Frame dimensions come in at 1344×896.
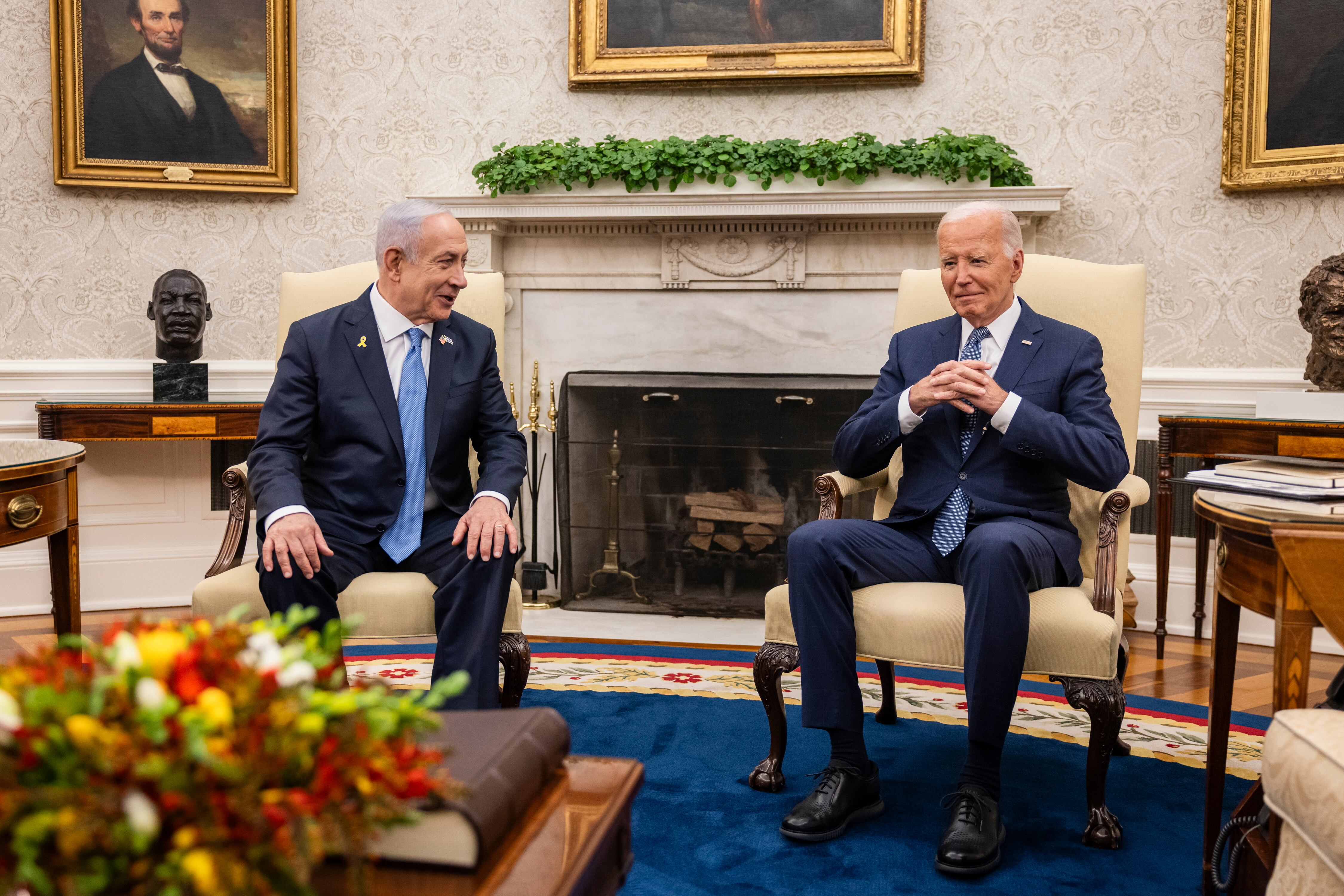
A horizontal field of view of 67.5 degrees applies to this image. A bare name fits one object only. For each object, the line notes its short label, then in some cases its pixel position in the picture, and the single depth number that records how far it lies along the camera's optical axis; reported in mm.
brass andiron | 4270
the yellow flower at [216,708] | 711
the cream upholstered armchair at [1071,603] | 2041
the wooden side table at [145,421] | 3807
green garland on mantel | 3863
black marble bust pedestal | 4000
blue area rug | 1926
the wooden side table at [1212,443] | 3283
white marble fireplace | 4004
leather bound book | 982
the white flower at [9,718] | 709
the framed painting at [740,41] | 4152
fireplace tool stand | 4270
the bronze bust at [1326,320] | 3258
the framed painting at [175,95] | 4184
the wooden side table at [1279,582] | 1496
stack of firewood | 4168
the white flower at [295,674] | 796
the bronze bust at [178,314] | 3998
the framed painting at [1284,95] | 3783
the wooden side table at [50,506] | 1977
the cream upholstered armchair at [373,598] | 2211
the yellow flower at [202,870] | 654
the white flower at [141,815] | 671
